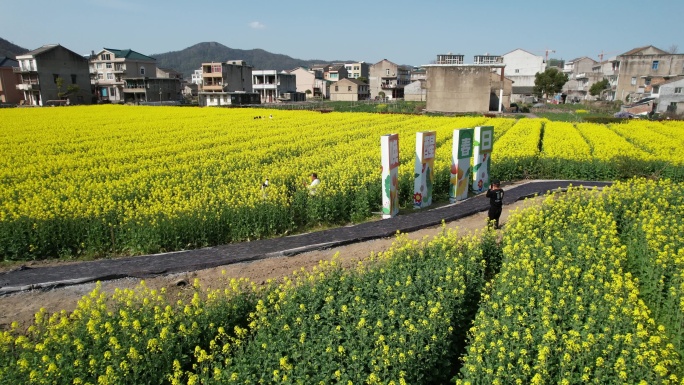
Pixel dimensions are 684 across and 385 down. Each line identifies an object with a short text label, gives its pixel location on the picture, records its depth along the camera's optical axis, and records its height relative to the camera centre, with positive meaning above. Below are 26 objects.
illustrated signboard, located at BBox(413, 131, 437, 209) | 15.33 -2.35
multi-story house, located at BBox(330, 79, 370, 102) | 98.56 +1.84
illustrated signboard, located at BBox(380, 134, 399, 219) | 13.99 -2.35
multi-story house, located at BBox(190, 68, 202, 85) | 151.95 +7.70
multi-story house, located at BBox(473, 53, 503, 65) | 58.38 +5.06
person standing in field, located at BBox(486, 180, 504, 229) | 12.20 -2.75
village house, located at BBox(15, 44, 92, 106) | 66.56 +3.46
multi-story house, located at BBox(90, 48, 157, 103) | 84.44 +5.58
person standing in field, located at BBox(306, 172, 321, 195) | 14.33 -2.76
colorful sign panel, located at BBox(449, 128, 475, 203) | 16.41 -2.34
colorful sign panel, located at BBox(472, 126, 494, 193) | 17.05 -2.23
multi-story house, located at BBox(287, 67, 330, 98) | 115.00 +3.74
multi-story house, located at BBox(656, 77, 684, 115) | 53.12 +0.21
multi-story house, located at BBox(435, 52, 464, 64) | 59.00 +5.19
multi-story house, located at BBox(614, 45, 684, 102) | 73.88 +4.83
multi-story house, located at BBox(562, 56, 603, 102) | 97.28 +4.03
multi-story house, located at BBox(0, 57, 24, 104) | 70.06 +2.32
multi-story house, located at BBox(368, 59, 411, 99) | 113.53 +5.35
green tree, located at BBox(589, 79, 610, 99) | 86.31 +2.09
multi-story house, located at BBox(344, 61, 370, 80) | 148.38 +9.32
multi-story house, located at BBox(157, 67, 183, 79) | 106.38 +6.05
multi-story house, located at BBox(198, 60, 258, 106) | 84.44 +4.06
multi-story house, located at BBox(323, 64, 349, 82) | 135.62 +7.65
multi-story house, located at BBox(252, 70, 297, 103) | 95.00 +3.08
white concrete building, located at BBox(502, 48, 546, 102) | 97.62 +6.84
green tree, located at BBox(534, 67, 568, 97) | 77.56 +2.99
